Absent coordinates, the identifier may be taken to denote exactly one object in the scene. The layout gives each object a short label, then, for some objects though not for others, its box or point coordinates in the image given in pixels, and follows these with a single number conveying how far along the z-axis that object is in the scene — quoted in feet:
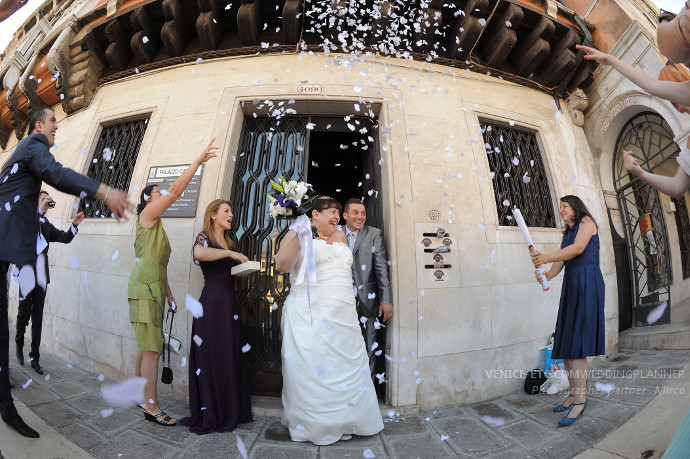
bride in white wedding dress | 7.59
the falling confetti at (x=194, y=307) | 8.65
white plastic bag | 9.96
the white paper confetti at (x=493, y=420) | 8.39
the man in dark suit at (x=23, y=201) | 5.98
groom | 10.13
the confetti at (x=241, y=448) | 6.95
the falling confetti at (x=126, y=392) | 8.73
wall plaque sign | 10.98
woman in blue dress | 8.15
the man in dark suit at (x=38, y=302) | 10.19
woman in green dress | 8.18
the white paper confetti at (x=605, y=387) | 8.82
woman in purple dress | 8.20
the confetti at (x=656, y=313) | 12.00
